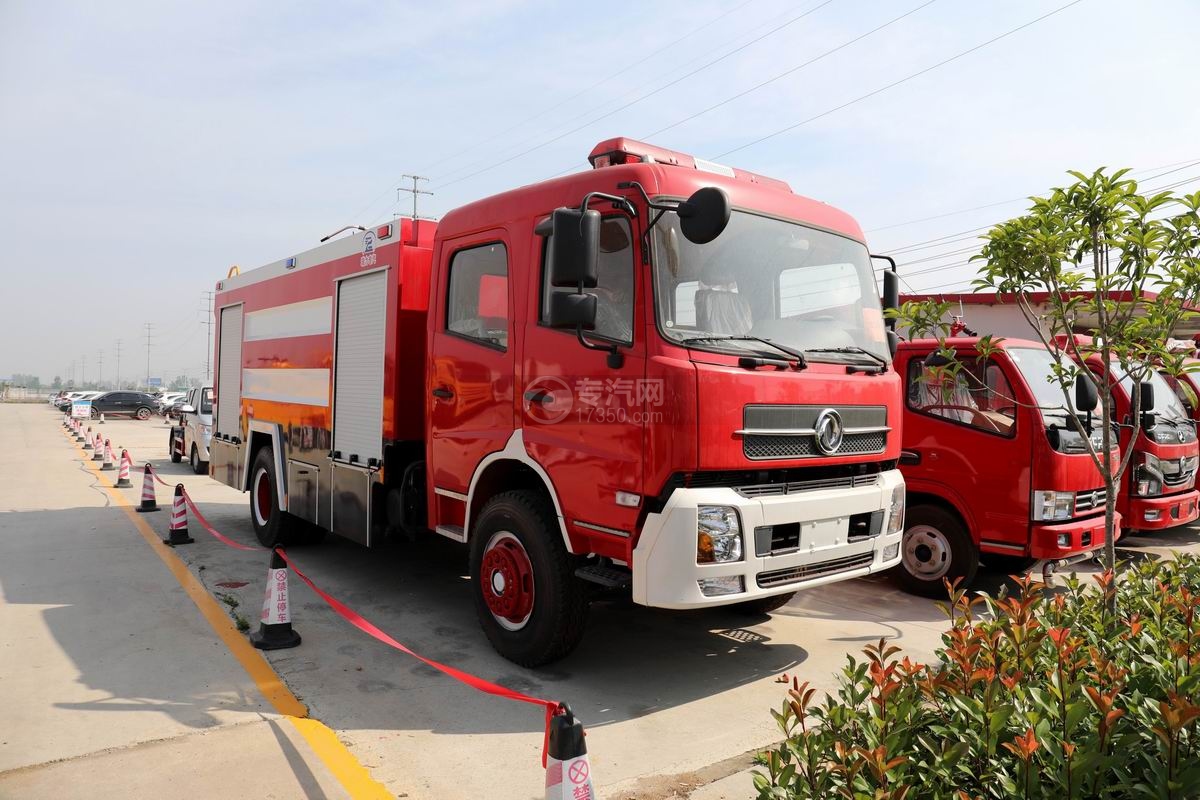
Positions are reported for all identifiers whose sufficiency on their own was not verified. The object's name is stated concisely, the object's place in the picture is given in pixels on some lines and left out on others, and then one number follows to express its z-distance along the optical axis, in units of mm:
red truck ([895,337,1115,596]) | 6086
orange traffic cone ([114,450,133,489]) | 13289
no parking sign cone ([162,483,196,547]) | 8406
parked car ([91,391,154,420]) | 41156
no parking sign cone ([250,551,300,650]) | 5141
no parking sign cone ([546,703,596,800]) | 2510
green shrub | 2039
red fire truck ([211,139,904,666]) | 4008
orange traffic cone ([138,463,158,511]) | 10523
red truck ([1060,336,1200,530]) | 7625
